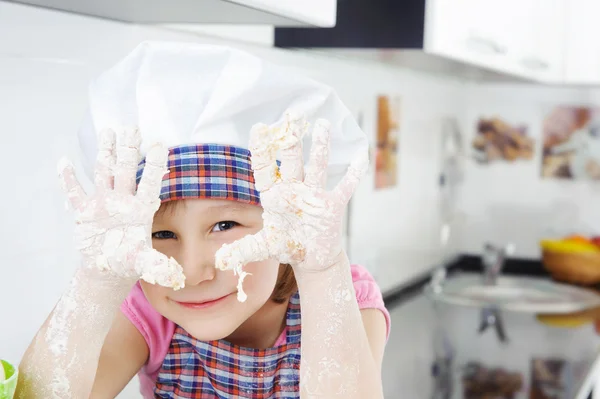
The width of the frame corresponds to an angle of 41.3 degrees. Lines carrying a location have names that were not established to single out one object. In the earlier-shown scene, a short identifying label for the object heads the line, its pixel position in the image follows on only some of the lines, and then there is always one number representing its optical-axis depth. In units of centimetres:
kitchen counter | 154
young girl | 62
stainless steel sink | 222
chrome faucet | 244
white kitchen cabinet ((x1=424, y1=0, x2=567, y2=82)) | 134
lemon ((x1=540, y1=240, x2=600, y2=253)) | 253
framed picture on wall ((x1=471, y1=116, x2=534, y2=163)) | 276
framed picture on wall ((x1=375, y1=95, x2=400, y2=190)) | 205
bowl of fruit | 250
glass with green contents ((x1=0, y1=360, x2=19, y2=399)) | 64
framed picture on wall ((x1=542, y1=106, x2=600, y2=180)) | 271
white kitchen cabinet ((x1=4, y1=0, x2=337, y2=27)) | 81
